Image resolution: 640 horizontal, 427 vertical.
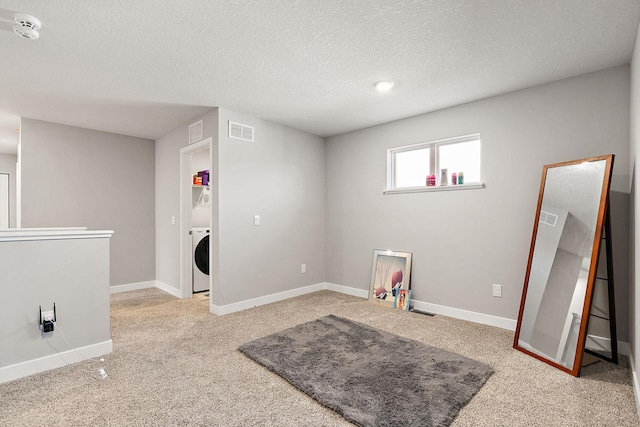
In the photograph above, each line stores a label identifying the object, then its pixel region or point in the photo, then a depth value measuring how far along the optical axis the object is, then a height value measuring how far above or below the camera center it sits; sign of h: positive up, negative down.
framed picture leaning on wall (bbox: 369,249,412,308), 3.94 -0.84
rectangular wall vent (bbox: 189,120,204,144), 3.96 +1.00
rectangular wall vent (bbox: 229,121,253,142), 3.76 +0.96
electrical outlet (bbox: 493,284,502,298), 3.22 -0.83
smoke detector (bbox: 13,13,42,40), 1.91 +1.16
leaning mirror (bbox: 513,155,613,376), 2.28 -0.40
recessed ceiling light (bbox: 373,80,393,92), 2.92 +1.19
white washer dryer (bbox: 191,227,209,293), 4.59 -0.74
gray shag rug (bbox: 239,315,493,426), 1.82 -1.16
